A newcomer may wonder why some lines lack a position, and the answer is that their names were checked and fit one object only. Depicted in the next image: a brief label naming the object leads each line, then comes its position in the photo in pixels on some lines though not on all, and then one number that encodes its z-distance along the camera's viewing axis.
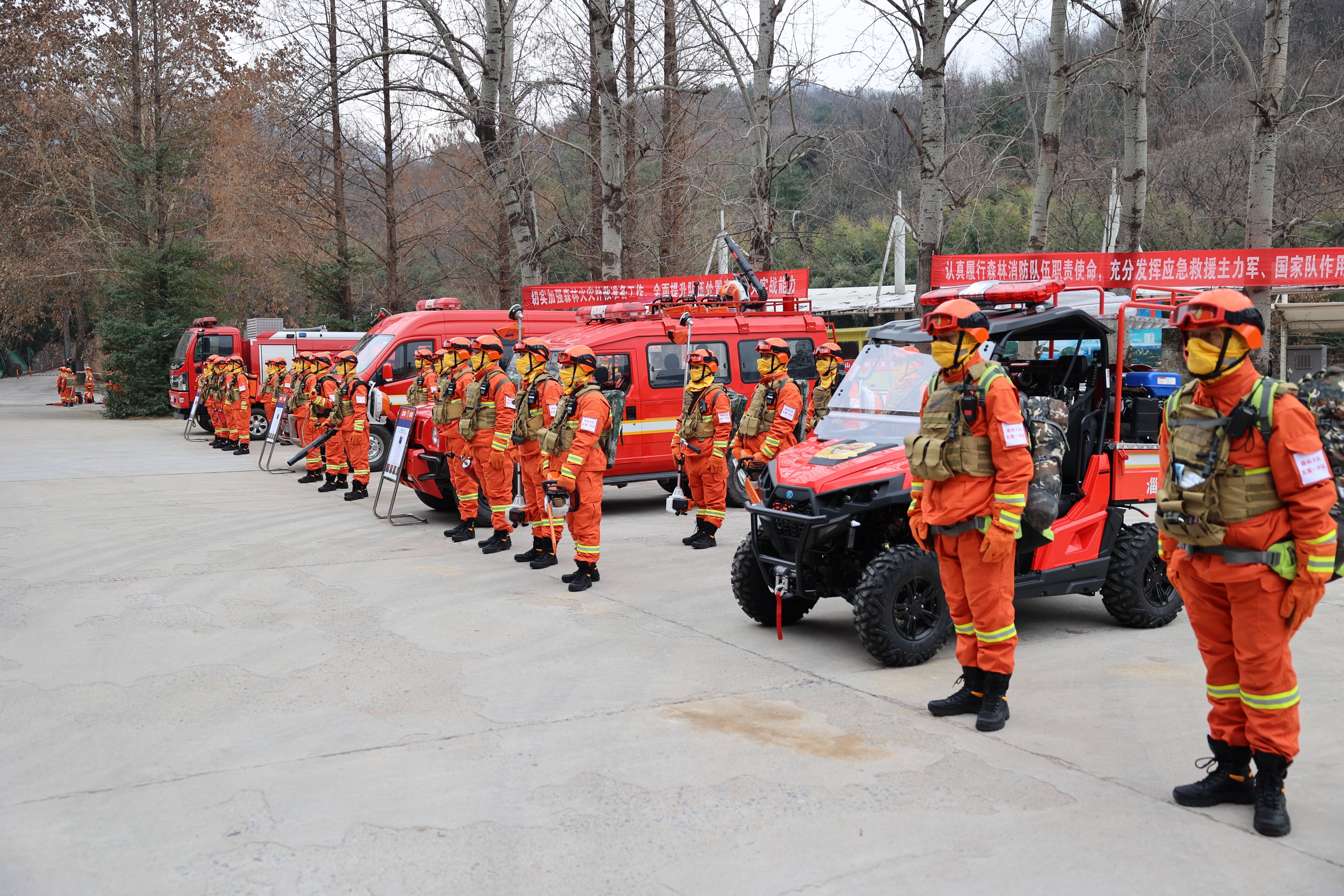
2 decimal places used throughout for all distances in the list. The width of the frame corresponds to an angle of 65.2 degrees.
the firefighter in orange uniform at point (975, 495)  5.44
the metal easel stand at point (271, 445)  18.48
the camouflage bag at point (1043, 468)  6.00
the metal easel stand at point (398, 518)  12.65
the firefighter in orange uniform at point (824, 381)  12.64
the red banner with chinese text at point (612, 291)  20.23
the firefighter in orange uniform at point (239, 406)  21.47
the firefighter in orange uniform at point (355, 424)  14.44
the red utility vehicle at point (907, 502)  6.67
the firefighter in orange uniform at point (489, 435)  10.72
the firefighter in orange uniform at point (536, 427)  9.93
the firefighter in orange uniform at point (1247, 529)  4.23
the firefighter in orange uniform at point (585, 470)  8.94
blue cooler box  7.54
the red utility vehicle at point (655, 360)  12.73
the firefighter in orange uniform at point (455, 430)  11.47
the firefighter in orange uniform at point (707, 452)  10.85
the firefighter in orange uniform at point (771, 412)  10.66
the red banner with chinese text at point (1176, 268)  15.89
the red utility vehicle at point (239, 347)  25.05
